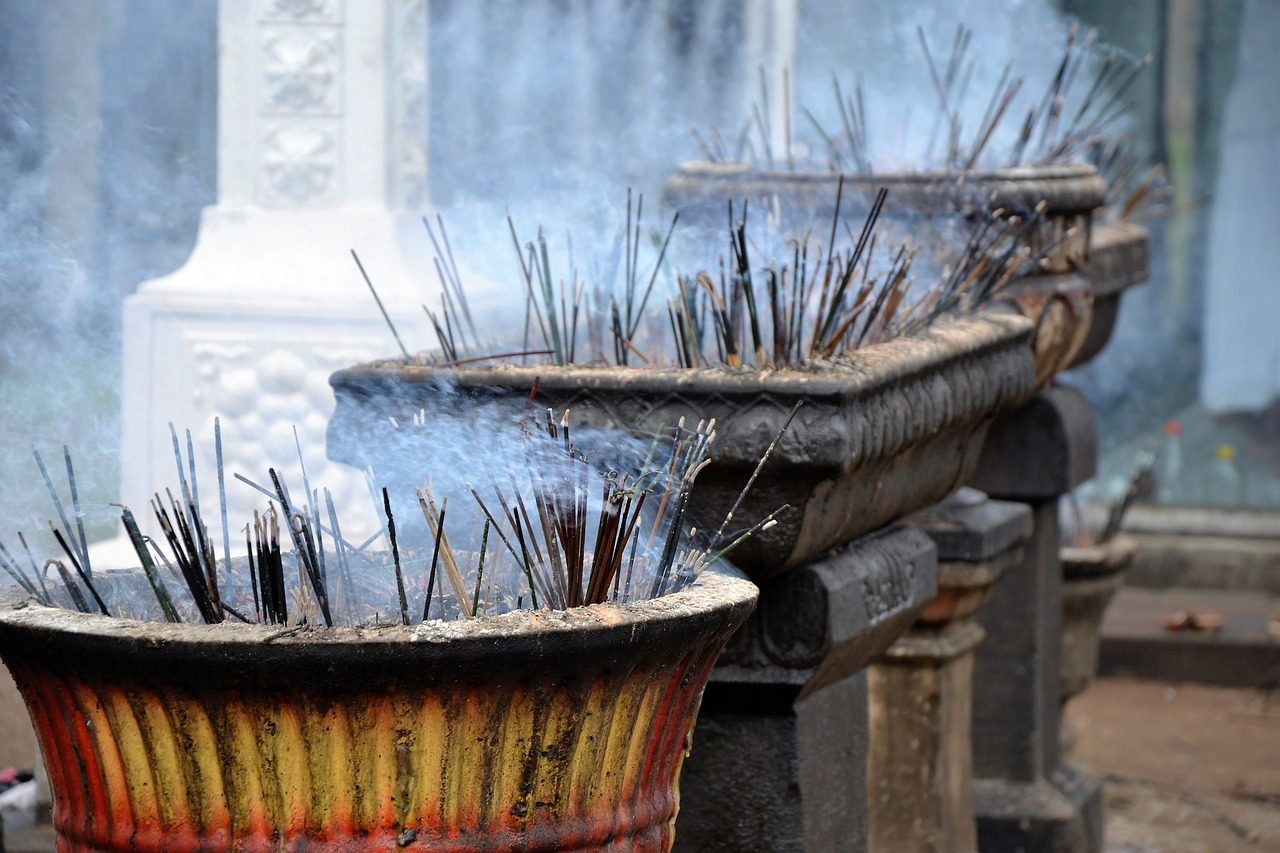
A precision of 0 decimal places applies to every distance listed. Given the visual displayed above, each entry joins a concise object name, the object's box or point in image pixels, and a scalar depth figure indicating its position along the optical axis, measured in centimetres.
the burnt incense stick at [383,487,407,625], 380
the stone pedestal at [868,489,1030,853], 770
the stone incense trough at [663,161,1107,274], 756
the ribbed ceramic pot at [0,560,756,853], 340
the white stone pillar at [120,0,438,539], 863
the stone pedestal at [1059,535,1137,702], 1073
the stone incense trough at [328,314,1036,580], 505
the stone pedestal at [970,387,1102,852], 902
